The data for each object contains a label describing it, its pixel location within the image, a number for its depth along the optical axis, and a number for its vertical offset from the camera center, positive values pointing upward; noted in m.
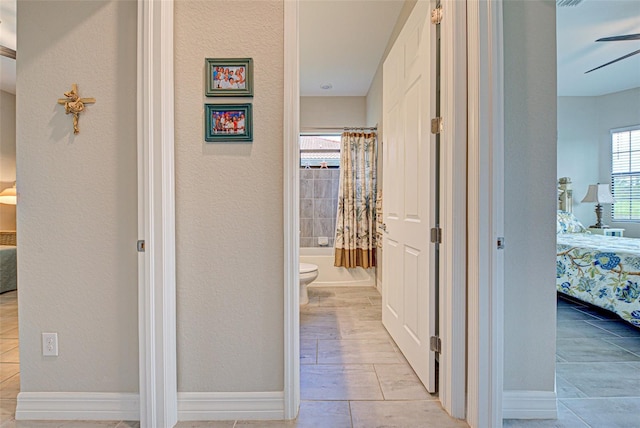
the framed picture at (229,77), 1.63 +0.62
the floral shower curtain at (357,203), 4.36 +0.04
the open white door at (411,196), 1.83 +0.07
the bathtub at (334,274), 4.45 -0.88
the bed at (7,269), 3.83 -0.72
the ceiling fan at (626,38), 2.81 +1.40
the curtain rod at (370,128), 4.30 +1.01
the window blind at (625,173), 5.04 +0.51
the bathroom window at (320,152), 5.15 +0.82
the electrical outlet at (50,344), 1.67 -0.68
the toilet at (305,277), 3.32 -0.69
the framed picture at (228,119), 1.64 +0.42
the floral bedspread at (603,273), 2.65 -0.57
